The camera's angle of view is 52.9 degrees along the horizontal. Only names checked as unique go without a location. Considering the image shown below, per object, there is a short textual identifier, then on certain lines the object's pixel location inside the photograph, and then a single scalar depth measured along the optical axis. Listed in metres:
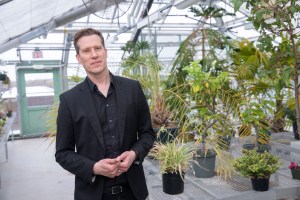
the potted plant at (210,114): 2.36
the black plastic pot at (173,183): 2.21
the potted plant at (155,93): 3.11
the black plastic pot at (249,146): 3.06
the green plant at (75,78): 3.59
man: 1.35
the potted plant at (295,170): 2.32
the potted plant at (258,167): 2.15
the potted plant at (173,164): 2.22
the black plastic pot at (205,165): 2.44
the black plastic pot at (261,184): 2.14
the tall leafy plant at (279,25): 1.97
